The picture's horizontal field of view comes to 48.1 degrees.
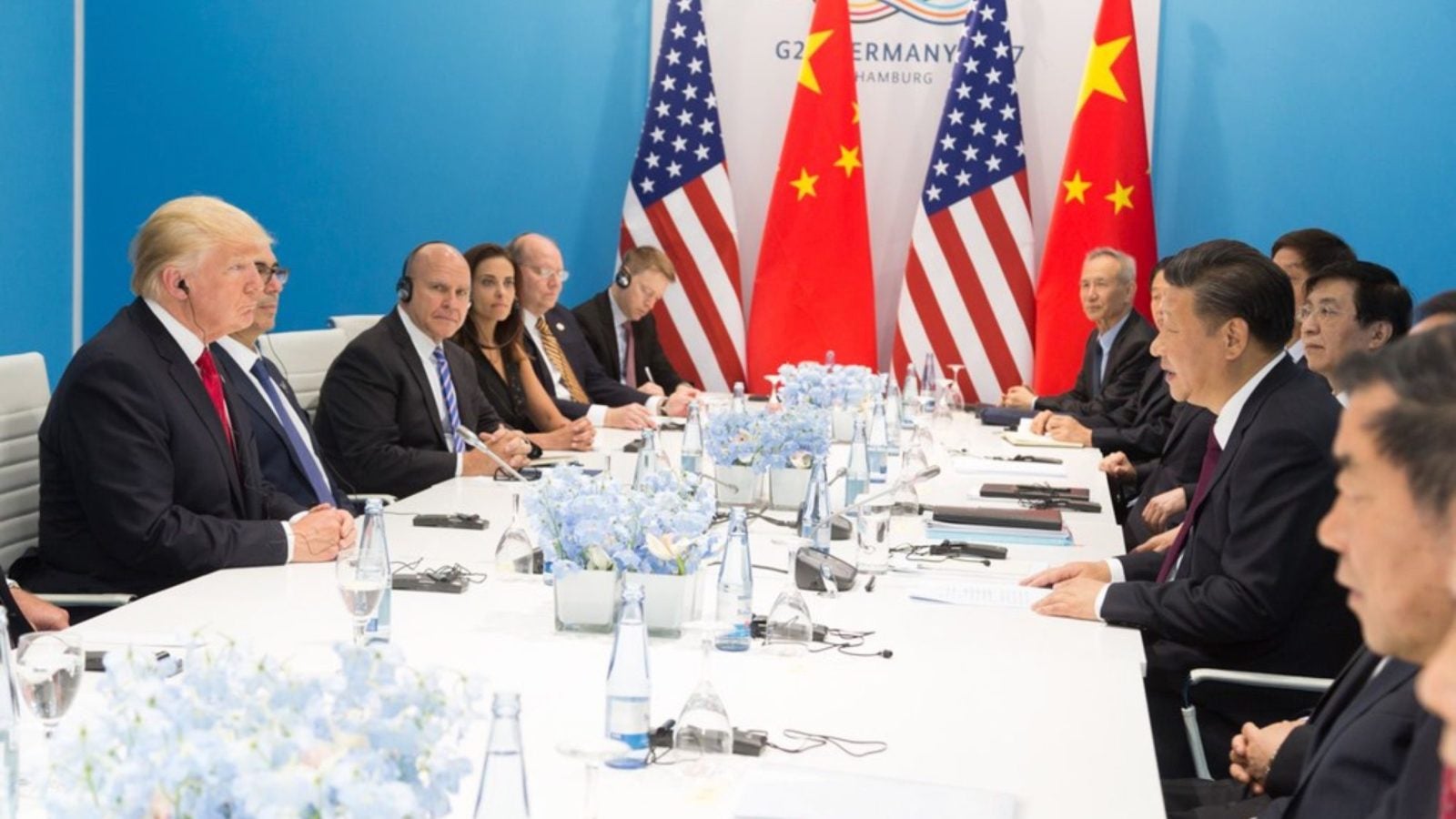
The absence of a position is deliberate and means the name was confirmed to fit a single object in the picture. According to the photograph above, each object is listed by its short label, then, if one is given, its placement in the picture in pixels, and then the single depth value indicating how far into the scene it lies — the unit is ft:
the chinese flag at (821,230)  24.91
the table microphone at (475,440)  13.75
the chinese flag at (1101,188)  23.94
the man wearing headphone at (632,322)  24.18
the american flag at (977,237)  24.63
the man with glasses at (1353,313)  14.80
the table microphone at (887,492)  11.12
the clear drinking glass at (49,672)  6.33
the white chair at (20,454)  12.25
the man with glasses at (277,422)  13.24
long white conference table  6.61
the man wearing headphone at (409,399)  16.15
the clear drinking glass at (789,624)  8.89
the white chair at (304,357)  18.45
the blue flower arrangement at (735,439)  13.70
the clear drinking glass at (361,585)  8.33
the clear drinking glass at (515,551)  10.49
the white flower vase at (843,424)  18.78
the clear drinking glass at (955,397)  23.58
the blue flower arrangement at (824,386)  18.93
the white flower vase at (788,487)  13.83
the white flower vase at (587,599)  8.92
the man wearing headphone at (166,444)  11.02
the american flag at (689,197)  25.31
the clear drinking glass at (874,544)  11.13
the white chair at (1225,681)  9.82
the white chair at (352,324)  20.43
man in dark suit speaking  10.02
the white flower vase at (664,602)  8.91
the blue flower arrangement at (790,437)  13.53
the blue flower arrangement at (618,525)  8.77
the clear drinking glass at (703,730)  6.75
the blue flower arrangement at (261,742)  3.99
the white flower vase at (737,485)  13.84
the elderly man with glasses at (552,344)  20.52
